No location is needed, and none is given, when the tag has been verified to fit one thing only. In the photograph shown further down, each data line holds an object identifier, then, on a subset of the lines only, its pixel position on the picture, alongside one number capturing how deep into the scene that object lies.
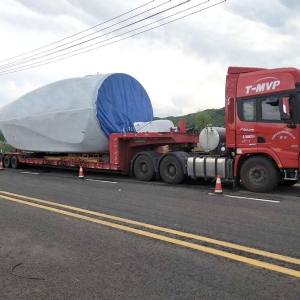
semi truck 8.47
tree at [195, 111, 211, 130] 63.18
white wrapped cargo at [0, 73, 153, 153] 13.05
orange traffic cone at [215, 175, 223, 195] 8.92
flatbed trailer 11.59
